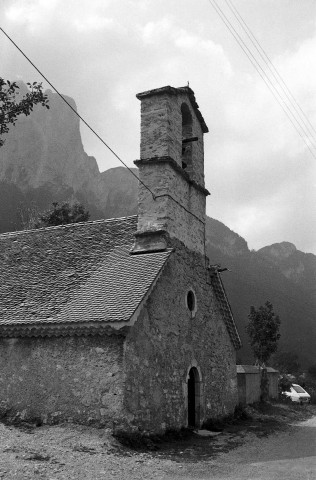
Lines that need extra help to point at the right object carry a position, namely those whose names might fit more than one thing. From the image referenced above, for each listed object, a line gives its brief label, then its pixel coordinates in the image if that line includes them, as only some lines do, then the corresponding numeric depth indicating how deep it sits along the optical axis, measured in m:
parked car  25.45
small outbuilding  18.84
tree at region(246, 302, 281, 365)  27.45
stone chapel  10.44
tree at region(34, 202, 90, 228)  30.19
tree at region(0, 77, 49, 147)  8.09
